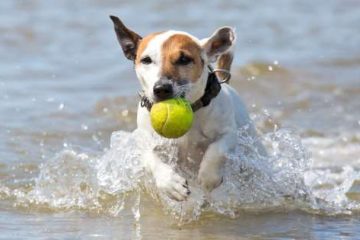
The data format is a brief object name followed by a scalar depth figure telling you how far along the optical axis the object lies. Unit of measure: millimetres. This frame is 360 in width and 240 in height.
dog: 11203
